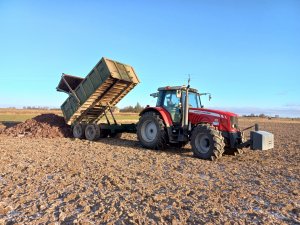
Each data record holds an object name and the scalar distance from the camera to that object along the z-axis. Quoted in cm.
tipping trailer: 873
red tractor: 639
